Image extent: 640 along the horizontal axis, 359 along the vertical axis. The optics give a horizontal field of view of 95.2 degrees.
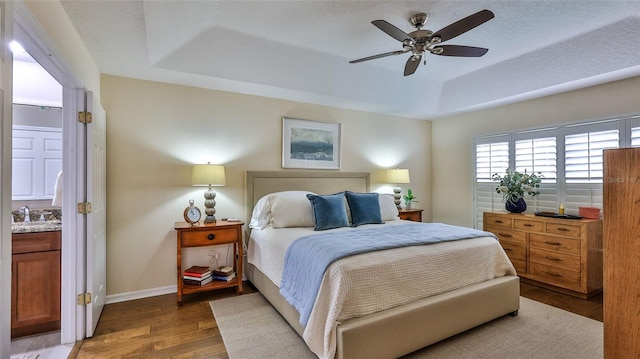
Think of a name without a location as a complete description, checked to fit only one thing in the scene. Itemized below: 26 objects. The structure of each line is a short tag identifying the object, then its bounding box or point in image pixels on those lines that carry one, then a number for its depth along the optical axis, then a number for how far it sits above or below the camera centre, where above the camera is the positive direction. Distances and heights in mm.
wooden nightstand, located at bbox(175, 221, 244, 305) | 3019 -638
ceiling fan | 2035 +1105
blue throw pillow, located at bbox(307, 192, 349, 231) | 3191 -359
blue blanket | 2055 -519
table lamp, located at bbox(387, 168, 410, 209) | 4664 +33
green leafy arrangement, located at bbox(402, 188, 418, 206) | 4818 -282
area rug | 2156 -1273
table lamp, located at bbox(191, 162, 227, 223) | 3215 +6
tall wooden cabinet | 1030 -264
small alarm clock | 3158 -387
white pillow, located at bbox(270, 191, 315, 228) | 3260 -352
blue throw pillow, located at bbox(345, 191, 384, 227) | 3477 -350
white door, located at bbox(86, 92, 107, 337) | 2361 -280
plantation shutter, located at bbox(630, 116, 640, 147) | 3121 +525
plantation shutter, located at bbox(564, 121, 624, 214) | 3352 +257
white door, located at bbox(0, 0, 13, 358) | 1100 +27
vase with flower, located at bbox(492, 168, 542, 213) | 3869 -102
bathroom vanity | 2336 -805
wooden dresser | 3176 -832
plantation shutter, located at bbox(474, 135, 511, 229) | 4410 +187
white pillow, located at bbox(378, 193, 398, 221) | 3818 -378
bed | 1877 -878
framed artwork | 4066 +520
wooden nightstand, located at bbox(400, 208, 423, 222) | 4546 -547
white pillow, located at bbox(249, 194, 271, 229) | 3360 -406
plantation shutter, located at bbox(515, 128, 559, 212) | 3836 +270
